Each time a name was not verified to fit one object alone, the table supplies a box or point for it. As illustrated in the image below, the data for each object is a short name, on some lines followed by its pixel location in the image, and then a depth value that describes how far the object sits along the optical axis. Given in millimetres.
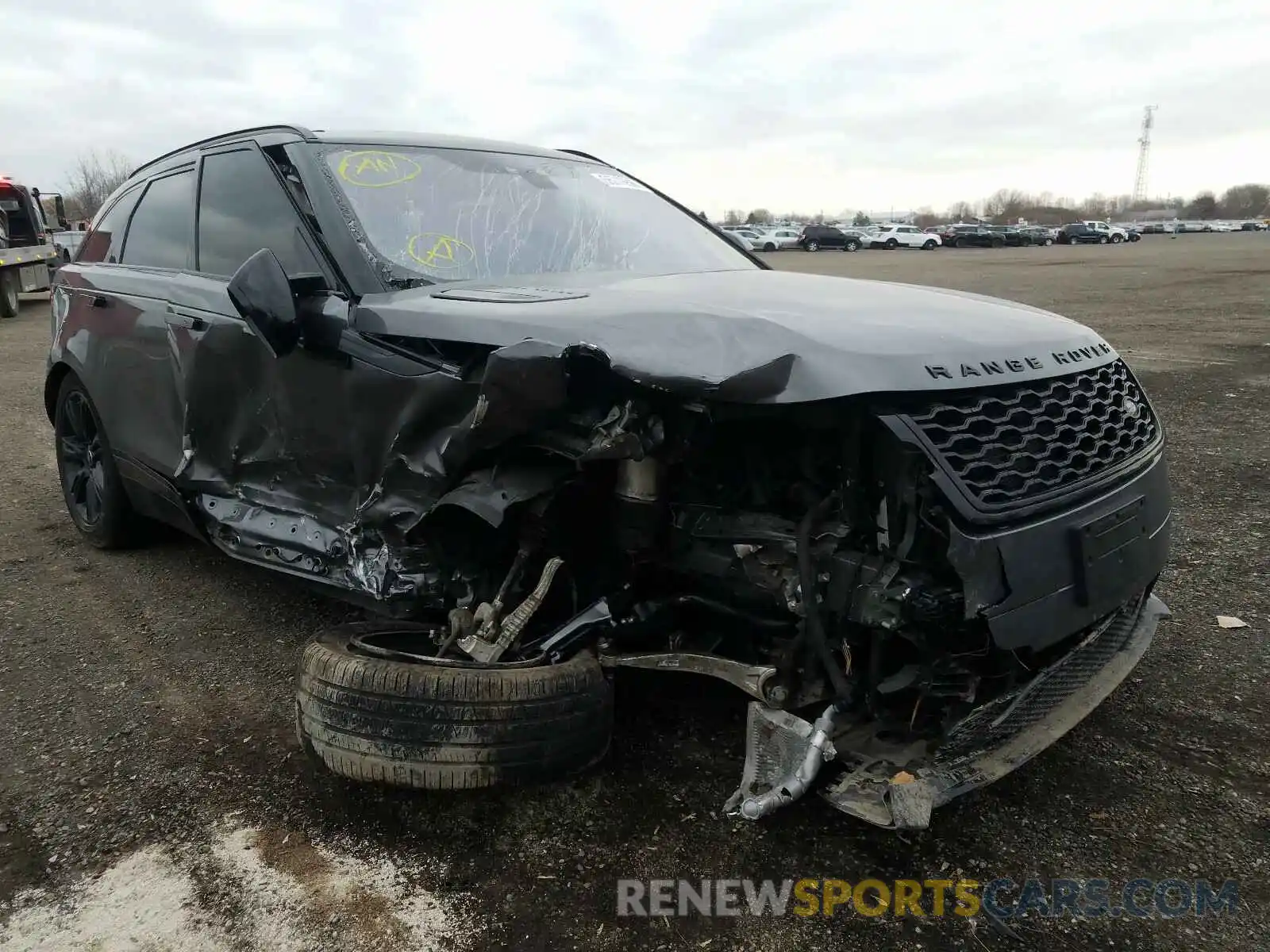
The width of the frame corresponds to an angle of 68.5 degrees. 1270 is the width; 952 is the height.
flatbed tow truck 16641
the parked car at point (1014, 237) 52312
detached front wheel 2404
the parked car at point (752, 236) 47162
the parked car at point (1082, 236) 55469
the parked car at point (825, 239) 47969
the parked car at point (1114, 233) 55906
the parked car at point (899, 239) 50688
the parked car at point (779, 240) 47762
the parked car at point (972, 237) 51188
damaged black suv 2148
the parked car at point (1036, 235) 53047
